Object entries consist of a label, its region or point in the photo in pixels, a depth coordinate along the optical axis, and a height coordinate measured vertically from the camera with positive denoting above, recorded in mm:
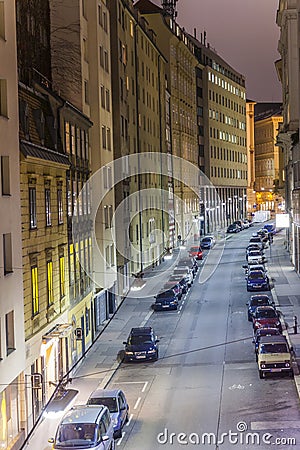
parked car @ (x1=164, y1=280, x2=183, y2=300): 55219 -5513
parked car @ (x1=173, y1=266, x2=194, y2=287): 61750 -5107
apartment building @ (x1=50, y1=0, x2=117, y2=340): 40478 +5678
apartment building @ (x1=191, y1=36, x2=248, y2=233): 120188 +11739
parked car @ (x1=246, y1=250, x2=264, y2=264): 71175 -4591
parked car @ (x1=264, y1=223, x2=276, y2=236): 108488 -3194
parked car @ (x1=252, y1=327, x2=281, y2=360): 37122 -5975
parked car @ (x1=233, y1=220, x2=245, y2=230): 123675 -2788
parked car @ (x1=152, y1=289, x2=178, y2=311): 51688 -6154
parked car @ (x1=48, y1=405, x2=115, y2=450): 20859 -5946
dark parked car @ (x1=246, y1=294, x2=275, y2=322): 45844 -5748
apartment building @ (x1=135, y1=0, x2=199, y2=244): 93688 +14588
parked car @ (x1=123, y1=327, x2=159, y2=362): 36562 -6409
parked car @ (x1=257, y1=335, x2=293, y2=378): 32094 -6222
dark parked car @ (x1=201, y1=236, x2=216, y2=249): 90750 -4079
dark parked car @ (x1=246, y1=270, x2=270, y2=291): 57438 -5517
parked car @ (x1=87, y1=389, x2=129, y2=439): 24828 -6278
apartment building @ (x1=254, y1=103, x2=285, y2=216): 170500 +10420
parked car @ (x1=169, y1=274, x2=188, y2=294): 58375 -5389
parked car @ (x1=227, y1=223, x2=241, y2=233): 116800 -3255
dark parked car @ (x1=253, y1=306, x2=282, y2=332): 40631 -5877
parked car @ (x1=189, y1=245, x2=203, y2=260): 78969 -4493
